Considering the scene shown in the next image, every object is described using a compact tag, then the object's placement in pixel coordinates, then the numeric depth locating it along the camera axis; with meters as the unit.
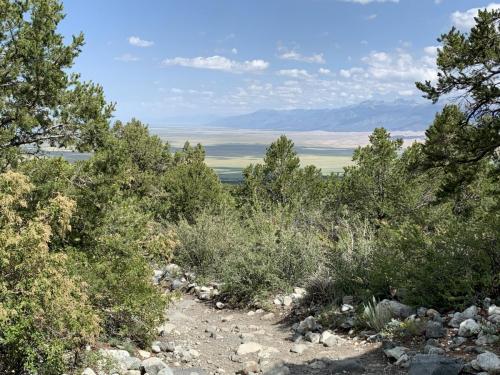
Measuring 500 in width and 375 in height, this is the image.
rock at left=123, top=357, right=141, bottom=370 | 6.18
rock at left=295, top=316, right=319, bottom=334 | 8.53
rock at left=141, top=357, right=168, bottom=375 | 6.14
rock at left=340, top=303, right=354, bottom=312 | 8.64
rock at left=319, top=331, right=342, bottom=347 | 7.56
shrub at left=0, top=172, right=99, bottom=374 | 4.67
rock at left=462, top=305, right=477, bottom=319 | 6.82
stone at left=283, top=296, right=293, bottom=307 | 10.38
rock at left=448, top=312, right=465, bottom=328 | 6.82
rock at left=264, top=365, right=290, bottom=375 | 6.33
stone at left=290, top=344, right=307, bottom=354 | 7.39
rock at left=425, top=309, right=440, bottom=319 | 7.27
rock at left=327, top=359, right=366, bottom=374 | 6.16
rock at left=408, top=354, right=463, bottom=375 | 5.20
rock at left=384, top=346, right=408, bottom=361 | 6.32
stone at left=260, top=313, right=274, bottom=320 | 9.96
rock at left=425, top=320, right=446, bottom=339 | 6.67
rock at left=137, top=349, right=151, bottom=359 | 7.04
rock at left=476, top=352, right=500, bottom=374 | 5.11
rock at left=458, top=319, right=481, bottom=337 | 6.37
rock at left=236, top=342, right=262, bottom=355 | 7.60
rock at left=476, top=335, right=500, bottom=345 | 6.02
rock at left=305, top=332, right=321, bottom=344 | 7.86
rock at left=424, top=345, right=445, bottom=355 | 6.03
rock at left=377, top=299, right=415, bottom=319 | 7.69
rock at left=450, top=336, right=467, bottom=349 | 6.28
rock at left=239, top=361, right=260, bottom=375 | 6.64
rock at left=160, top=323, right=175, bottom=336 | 8.42
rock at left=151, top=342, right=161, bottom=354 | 7.38
